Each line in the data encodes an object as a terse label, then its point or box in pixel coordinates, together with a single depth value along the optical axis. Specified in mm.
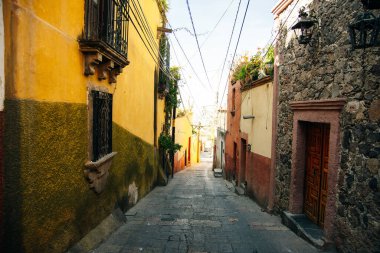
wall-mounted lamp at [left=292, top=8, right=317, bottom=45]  5723
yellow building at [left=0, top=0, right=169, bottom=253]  3150
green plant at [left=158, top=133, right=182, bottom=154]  13186
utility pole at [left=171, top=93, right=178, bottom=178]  17198
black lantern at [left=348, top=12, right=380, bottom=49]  3801
